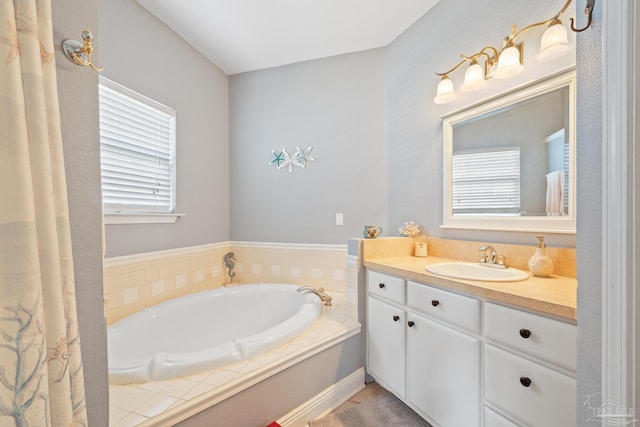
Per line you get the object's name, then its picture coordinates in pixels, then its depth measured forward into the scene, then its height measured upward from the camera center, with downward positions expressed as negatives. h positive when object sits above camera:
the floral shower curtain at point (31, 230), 0.50 -0.04
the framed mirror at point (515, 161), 1.33 +0.29
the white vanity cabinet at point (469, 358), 0.90 -0.66
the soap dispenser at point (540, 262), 1.27 -0.27
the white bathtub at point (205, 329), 1.22 -0.77
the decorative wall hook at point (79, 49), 0.70 +0.44
